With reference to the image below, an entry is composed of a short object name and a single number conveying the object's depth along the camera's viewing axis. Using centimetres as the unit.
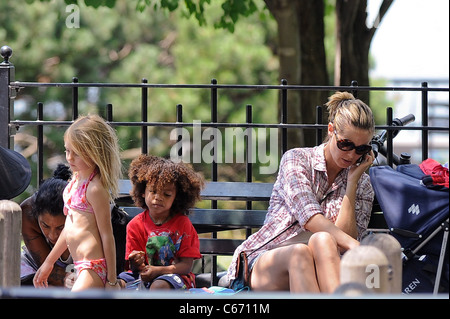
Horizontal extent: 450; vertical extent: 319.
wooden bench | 895
